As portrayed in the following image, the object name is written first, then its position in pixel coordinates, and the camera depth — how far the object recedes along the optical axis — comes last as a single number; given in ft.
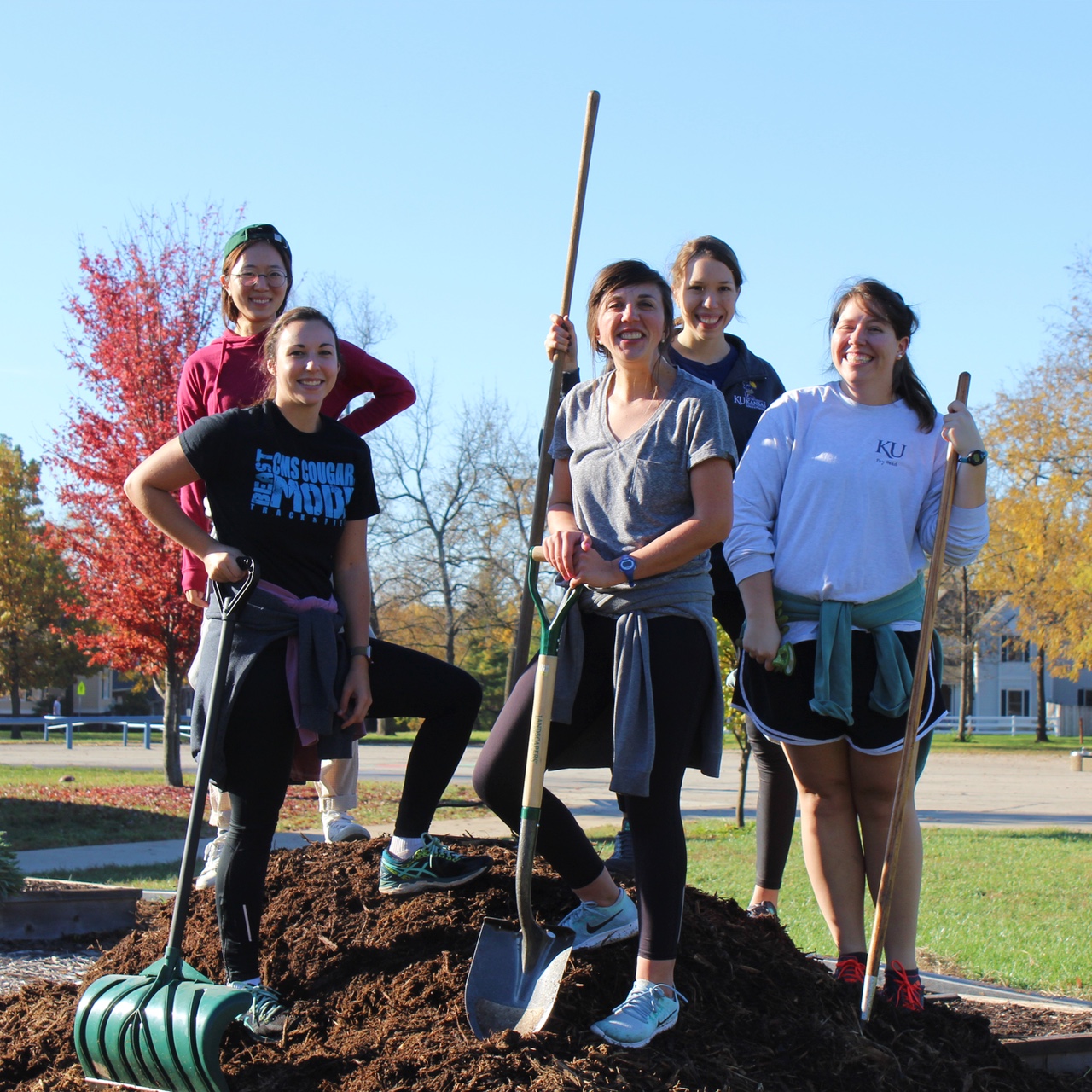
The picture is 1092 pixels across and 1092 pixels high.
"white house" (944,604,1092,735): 190.39
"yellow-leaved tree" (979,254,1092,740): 81.46
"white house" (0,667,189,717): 166.76
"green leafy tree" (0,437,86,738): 109.50
